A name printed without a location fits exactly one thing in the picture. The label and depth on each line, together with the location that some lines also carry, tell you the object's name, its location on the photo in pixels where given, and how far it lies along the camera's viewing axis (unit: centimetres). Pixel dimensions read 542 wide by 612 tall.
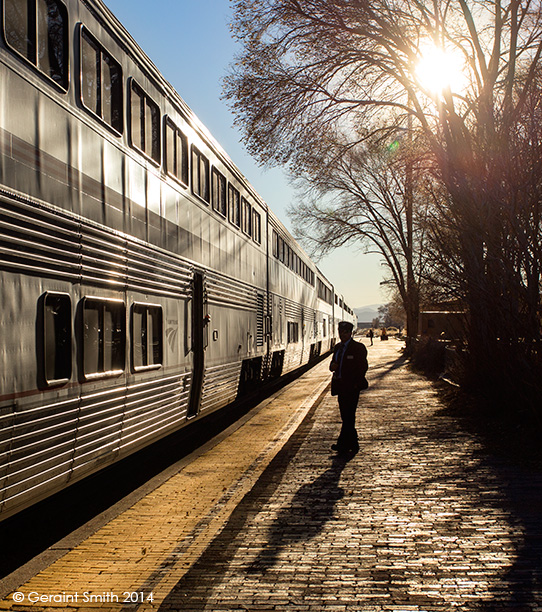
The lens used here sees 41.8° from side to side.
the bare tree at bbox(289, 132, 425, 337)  3472
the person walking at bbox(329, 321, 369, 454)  882
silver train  480
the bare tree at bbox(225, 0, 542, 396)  964
